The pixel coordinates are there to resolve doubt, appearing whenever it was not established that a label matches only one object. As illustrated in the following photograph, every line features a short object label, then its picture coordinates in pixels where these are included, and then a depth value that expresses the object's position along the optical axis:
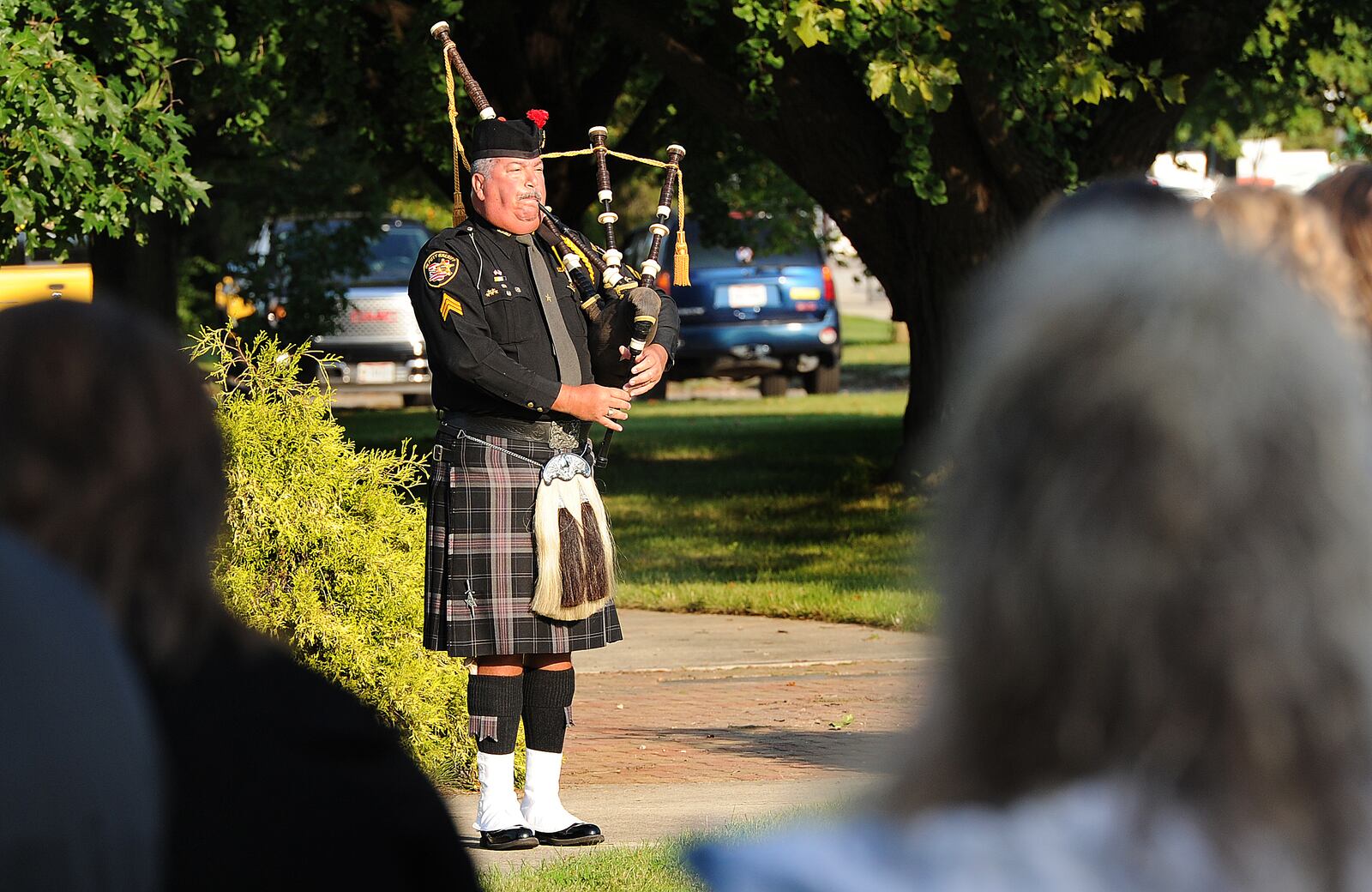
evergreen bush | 17.17
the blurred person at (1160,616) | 6.80
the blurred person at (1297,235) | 8.78
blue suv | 43.38
